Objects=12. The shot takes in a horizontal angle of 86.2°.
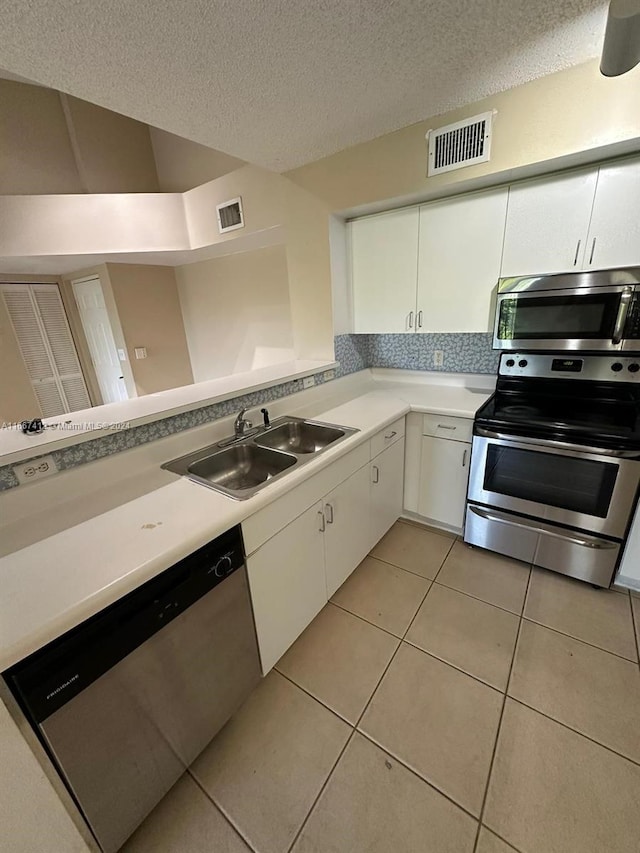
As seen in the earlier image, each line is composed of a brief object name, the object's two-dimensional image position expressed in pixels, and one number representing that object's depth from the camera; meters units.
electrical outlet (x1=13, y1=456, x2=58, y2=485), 1.16
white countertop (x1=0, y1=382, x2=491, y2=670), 0.76
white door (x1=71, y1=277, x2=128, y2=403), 4.02
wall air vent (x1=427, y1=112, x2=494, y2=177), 1.60
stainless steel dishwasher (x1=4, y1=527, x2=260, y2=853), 0.81
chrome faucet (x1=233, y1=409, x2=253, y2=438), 1.75
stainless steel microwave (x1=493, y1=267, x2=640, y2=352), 1.57
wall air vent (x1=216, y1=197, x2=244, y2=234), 2.55
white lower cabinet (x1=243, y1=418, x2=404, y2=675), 1.32
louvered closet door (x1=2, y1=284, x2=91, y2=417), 3.98
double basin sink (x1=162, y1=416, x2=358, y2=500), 1.55
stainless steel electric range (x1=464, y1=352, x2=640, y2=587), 1.65
